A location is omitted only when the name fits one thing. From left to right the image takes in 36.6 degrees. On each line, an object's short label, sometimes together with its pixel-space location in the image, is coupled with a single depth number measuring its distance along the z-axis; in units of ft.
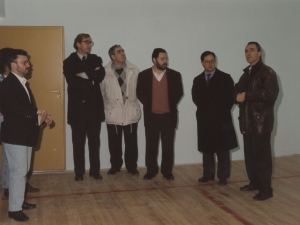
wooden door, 19.17
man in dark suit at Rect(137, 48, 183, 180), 17.81
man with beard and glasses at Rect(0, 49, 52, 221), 12.62
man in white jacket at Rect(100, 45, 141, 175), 18.61
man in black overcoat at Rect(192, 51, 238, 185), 16.67
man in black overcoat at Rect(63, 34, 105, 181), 17.97
